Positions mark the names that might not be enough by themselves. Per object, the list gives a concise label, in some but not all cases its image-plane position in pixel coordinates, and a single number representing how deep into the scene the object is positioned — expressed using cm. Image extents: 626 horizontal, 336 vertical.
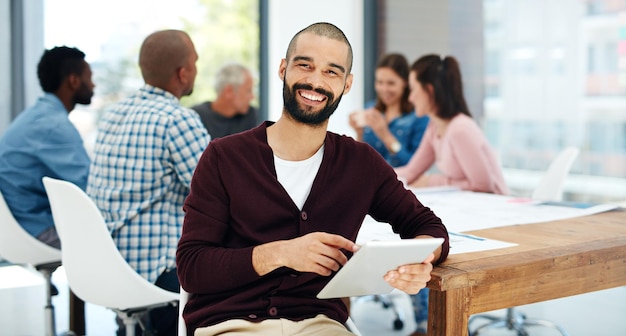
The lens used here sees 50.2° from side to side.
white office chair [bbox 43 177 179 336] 196
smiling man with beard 140
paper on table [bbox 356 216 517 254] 162
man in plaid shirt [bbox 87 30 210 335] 219
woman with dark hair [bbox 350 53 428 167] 362
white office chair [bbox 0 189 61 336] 263
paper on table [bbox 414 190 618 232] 201
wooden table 140
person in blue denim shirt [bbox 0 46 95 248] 271
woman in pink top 289
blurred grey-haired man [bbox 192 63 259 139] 395
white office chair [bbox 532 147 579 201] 302
